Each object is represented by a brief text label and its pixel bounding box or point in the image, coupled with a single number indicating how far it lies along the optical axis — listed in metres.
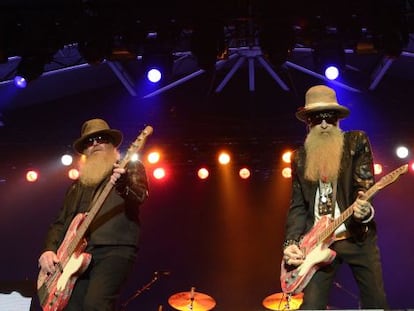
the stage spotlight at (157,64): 8.14
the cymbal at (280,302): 7.88
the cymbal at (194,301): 8.04
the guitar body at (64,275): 4.54
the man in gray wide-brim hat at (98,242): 4.48
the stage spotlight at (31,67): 7.79
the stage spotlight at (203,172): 9.82
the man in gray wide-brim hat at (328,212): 3.99
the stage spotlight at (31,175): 10.05
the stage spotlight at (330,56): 7.81
